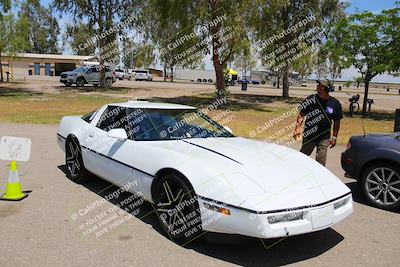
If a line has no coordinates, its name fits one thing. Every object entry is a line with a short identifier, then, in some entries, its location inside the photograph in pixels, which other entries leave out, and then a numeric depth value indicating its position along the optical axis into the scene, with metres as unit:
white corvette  3.67
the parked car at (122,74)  59.91
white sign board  5.50
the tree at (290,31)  25.41
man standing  6.42
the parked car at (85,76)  33.09
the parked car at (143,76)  59.62
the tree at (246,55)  21.99
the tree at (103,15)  30.55
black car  5.53
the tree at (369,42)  19.22
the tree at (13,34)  26.36
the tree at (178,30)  21.52
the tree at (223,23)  20.77
